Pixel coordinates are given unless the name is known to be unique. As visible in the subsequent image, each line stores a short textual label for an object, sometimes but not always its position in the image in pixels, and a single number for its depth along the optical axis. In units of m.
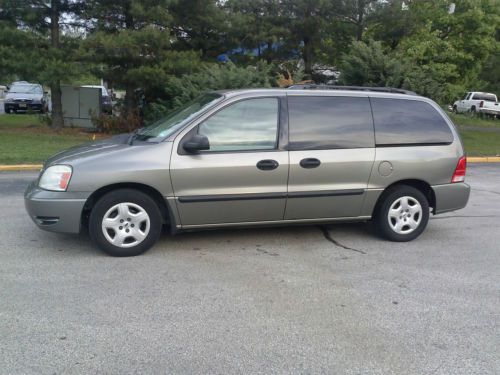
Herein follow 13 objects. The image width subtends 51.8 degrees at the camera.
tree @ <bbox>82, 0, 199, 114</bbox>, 14.73
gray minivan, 5.01
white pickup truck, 31.22
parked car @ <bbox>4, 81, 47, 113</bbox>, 24.59
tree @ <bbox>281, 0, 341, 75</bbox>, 18.16
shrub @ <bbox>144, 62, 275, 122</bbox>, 14.03
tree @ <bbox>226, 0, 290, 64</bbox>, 17.75
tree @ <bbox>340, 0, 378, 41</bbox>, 18.53
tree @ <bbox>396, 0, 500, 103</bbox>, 18.09
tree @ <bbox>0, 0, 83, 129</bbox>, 14.40
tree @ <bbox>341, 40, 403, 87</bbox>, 14.70
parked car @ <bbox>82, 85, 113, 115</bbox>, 19.80
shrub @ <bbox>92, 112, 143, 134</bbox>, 16.75
